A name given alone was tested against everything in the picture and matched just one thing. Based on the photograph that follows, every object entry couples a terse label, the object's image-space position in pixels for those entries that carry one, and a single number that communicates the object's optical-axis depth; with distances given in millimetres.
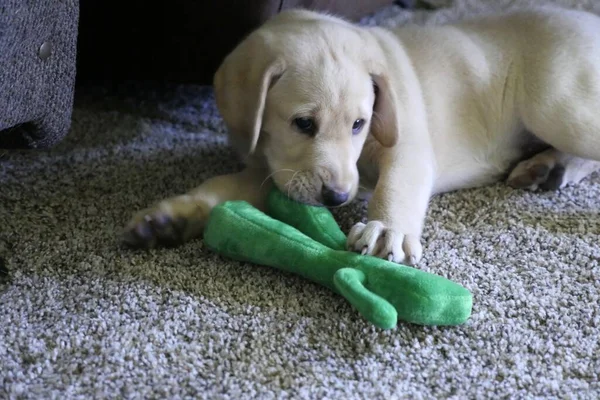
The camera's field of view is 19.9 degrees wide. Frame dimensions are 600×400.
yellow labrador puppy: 1325
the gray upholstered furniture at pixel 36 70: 1247
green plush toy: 1217
